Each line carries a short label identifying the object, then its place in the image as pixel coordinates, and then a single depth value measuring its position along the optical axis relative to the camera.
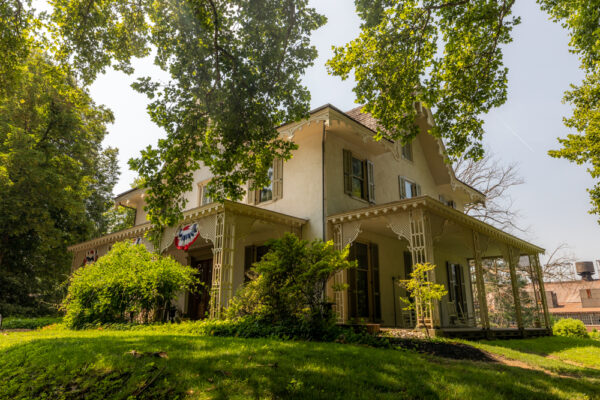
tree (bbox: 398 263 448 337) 8.50
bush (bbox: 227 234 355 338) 7.58
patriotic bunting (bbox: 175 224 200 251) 11.28
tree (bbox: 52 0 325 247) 7.69
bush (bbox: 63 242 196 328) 9.86
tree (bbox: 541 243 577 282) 24.95
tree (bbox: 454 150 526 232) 25.09
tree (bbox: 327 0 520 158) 7.95
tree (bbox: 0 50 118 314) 16.68
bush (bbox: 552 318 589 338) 16.52
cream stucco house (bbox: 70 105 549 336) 10.24
